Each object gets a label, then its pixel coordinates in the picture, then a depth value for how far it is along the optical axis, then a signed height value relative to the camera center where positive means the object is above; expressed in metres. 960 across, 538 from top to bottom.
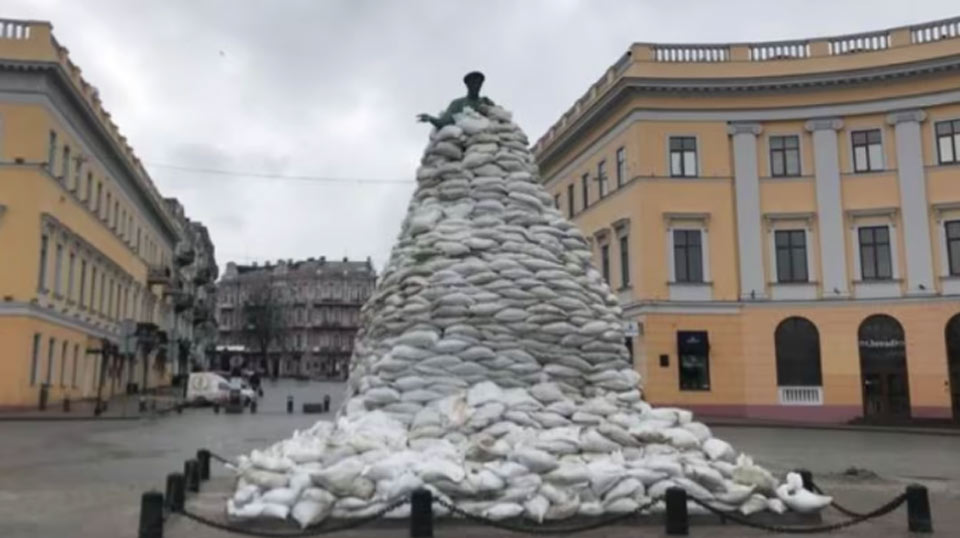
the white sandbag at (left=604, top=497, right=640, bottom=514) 8.87 -1.19
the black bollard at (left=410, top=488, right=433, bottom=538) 8.22 -1.21
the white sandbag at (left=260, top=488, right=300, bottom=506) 8.72 -1.08
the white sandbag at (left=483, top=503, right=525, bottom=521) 8.56 -1.20
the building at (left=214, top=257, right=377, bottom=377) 130.25 +10.95
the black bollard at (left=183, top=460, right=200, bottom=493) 11.50 -1.18
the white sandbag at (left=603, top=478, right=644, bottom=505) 8.95 -1.04
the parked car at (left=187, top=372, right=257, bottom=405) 42.22 -0.10
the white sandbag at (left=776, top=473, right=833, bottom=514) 9.23 -1.17
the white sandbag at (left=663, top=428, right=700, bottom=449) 9.84 -0.56
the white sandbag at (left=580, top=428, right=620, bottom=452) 9.55 -0.60
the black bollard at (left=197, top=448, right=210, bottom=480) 13.00 -1.11
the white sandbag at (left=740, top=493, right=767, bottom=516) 9.10 -1.21
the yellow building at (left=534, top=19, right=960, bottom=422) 31.45 +6.14
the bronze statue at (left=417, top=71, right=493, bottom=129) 12.31 +4.05
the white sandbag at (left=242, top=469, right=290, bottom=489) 8.95 -0.94
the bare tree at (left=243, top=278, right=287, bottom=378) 119.44 +9.24
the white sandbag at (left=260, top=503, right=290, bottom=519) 8.60 -1.21
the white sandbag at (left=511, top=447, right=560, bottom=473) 8.88 -0.73
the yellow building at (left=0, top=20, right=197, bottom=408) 32.16 +6.62
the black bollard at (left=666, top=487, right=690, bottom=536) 8.49 -1.22
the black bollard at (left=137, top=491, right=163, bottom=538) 8.31 -1.23
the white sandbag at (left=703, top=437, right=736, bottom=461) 9.80 -0.69
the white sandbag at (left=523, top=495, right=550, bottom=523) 8.60 -1.18
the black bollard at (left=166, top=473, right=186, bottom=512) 9.74 -1.17
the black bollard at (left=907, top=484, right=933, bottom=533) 9.13 -1.27
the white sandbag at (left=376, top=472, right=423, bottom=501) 8.68 -0.98
